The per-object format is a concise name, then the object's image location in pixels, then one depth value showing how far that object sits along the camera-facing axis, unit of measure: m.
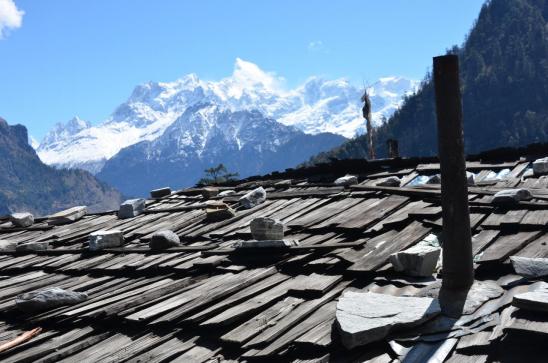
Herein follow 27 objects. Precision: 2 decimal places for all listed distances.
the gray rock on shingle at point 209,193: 16.72
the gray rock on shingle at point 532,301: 5.27
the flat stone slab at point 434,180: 11.99
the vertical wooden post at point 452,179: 6.52
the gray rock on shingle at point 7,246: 14.24
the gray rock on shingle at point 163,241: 10.99
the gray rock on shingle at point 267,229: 9.52
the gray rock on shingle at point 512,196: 8.95
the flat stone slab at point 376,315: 5.51
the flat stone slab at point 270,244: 8.97
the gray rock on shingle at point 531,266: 6.29
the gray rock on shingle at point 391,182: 12.32
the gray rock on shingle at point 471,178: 11.22
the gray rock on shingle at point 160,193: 18.48
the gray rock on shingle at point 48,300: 8.58
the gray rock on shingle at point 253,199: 13.49
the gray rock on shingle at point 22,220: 18.55
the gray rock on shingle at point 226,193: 16.46
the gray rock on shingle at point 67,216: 17.53
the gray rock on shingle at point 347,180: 13.39
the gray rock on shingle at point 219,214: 12.77
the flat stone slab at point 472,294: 5.91
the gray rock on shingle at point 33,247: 13.55
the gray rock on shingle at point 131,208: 15.83
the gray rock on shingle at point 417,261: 6.93
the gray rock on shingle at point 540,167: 11.19
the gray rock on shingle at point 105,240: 12.14
